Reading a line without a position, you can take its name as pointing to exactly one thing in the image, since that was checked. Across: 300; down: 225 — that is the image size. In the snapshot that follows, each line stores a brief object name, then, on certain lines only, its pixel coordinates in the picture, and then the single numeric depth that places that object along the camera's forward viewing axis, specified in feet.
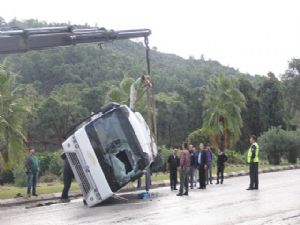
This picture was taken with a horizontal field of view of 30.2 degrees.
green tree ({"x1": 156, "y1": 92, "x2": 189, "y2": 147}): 251.80
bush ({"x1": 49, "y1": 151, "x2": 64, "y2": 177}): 138.85
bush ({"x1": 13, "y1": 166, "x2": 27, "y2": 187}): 117.35
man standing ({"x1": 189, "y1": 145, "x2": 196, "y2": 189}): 71.17
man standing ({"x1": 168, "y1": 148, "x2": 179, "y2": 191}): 70.23
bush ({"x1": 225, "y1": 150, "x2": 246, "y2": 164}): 154.80
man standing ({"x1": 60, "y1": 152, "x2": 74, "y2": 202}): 58.39
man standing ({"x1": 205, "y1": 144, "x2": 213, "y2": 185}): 74.67
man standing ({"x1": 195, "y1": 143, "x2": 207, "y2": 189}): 70.33
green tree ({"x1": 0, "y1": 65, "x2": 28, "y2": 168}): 94.32
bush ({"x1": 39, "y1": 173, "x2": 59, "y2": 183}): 124.59
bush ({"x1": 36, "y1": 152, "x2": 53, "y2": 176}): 148.83
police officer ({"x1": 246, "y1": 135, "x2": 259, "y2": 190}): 63.87
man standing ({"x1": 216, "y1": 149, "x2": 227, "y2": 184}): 77.51
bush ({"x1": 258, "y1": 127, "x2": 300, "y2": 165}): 143.23
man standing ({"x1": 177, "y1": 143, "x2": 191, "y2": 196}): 60.39
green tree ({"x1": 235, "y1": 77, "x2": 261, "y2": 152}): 223.51
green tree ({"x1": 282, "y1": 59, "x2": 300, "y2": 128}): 203.72
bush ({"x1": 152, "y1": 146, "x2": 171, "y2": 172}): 127.62
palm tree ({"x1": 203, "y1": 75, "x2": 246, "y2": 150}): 182.70
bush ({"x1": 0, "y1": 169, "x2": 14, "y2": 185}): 134.10
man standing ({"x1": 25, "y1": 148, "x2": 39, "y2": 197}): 65.26
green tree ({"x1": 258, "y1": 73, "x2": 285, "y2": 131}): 224.12
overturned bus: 52.29
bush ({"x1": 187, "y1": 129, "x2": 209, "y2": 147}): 183.33
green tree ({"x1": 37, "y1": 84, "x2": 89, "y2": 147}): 229.86
